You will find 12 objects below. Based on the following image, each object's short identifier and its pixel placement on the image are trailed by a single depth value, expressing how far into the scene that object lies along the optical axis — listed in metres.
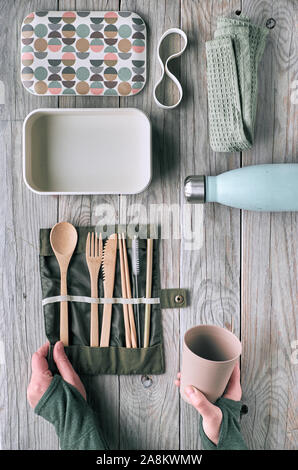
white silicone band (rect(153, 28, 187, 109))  0.89
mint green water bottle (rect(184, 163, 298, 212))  0.81
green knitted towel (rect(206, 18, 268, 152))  0.82
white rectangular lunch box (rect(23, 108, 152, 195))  0.89
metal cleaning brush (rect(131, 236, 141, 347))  0.90
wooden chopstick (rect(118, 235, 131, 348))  0.91
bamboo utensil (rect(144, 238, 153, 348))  0.91
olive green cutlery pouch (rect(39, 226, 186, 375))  0.91
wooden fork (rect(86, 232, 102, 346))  0.91
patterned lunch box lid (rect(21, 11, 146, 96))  0.90
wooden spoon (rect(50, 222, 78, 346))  0.91
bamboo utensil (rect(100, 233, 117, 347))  0.91
